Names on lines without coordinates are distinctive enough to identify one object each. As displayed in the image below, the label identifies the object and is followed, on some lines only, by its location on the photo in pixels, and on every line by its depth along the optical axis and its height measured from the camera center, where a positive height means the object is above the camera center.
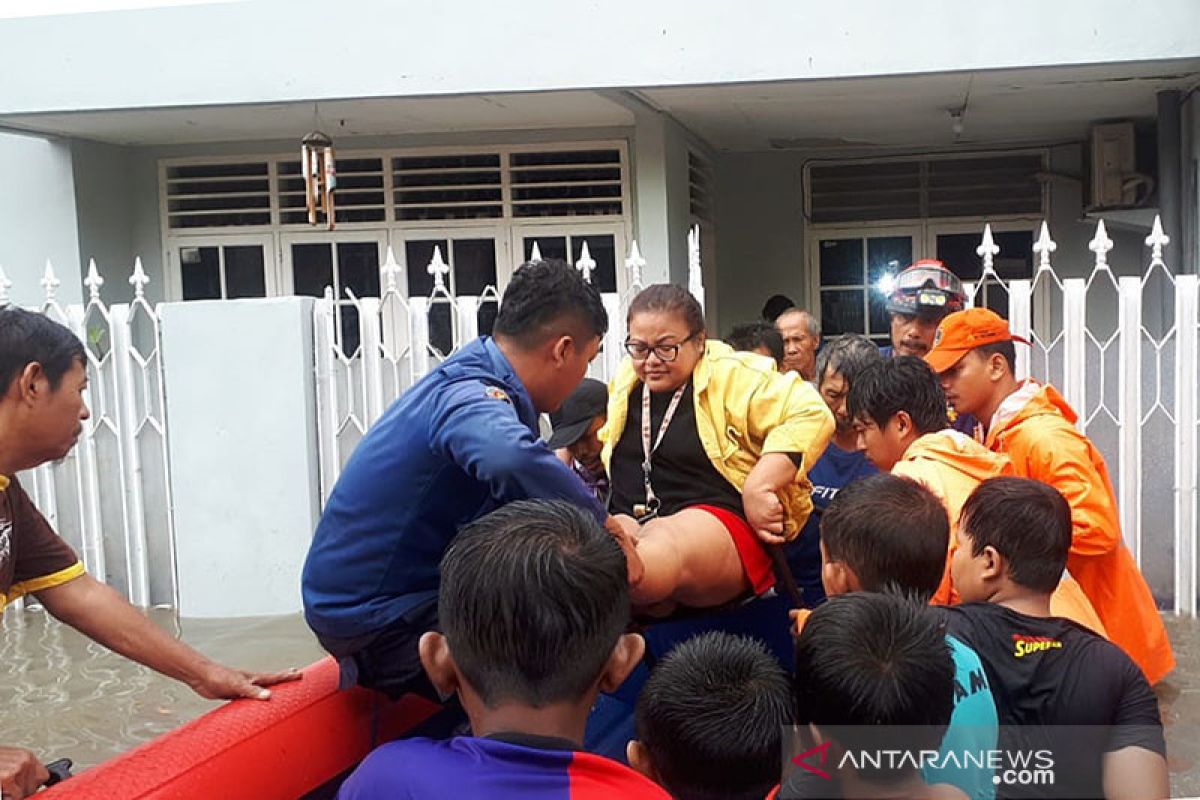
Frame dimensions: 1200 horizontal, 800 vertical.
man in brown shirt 2.08 -0.39
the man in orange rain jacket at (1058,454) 2.59 -0.36
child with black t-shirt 1.83 -0.61
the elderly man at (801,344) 4.93 -0.14
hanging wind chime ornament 6.50 +0.97
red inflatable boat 1.76 -0.70
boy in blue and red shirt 1.31 -0.42
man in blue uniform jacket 2.00 -0.34
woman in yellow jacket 2.50 -0.30
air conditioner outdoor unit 7.93 +0.92
